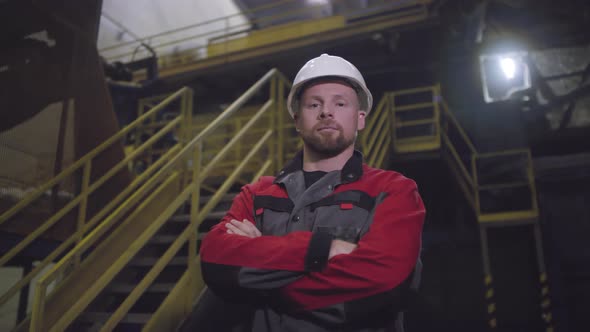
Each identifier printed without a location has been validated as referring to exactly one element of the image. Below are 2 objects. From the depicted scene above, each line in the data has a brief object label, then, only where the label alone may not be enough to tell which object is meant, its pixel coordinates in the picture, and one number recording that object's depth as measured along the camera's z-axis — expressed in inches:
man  52.9
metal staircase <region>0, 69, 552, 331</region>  103.1
